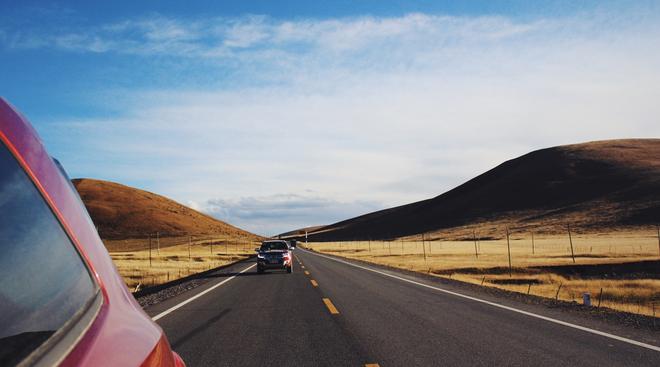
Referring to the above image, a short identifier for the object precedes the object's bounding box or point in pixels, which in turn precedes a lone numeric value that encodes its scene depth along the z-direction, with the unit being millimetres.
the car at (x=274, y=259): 24766
